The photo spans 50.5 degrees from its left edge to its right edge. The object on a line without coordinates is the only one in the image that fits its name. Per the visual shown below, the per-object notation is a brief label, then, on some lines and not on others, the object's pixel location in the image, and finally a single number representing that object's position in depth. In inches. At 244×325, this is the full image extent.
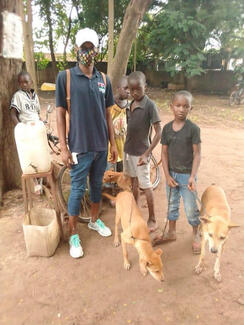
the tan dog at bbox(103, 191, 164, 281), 93.0
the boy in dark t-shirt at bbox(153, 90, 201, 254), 105.3
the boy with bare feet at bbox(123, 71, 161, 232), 119.7
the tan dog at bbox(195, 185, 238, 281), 92.4
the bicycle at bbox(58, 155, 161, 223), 138.6
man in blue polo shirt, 100.4
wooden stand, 109.7
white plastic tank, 104.8
